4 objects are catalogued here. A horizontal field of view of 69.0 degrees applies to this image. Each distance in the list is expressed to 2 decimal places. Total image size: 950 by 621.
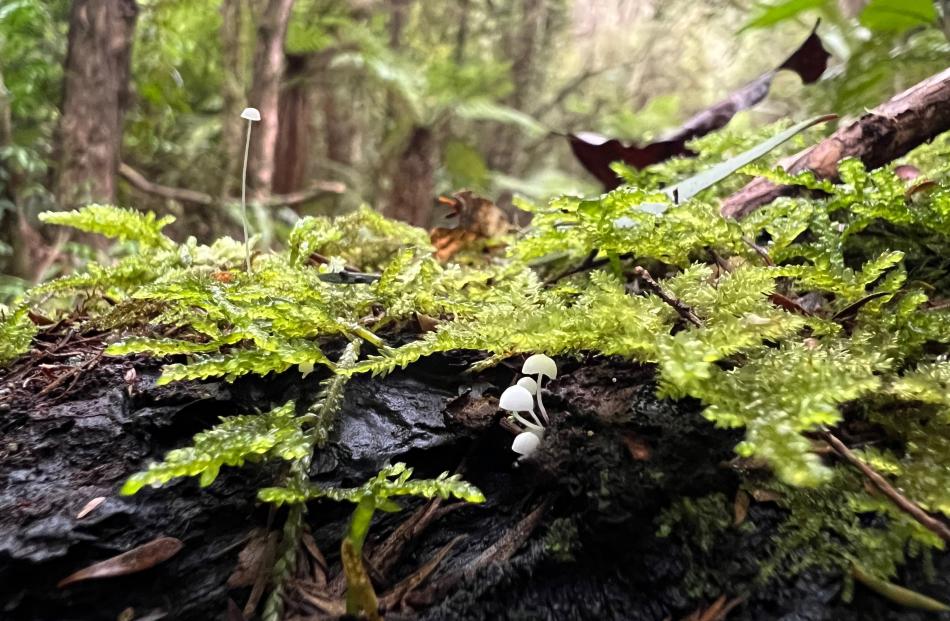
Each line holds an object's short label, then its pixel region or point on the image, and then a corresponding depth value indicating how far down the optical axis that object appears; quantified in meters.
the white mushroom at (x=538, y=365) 0.13
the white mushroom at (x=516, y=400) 0.12
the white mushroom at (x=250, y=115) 0.18
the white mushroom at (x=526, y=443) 0.12
